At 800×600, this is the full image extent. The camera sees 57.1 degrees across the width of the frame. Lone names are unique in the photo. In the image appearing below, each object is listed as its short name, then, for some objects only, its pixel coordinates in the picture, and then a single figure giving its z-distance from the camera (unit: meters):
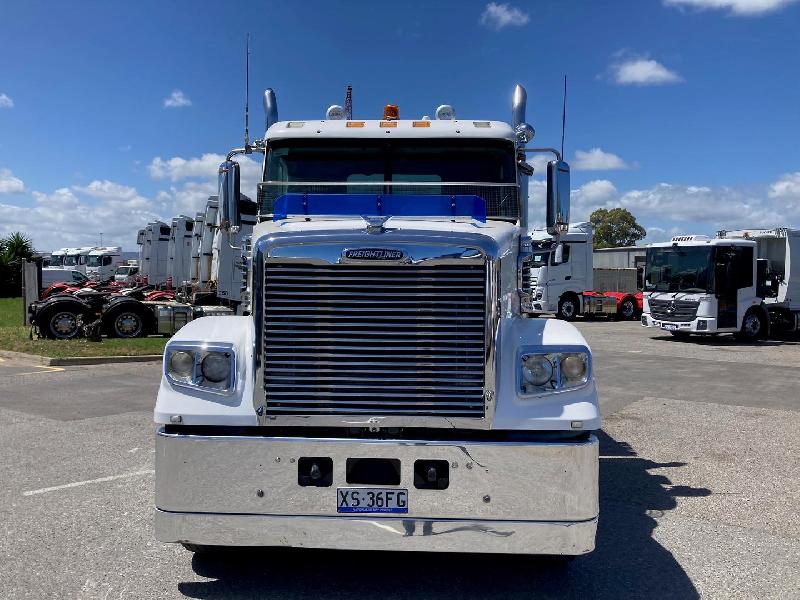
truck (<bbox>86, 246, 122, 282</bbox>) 43.47
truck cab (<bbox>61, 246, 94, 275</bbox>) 44.91
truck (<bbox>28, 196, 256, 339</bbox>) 17.47
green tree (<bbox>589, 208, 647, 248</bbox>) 78.25
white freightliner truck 3.67
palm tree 48.78
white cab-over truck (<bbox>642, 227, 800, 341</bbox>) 19.88
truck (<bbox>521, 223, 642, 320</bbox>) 26.33
